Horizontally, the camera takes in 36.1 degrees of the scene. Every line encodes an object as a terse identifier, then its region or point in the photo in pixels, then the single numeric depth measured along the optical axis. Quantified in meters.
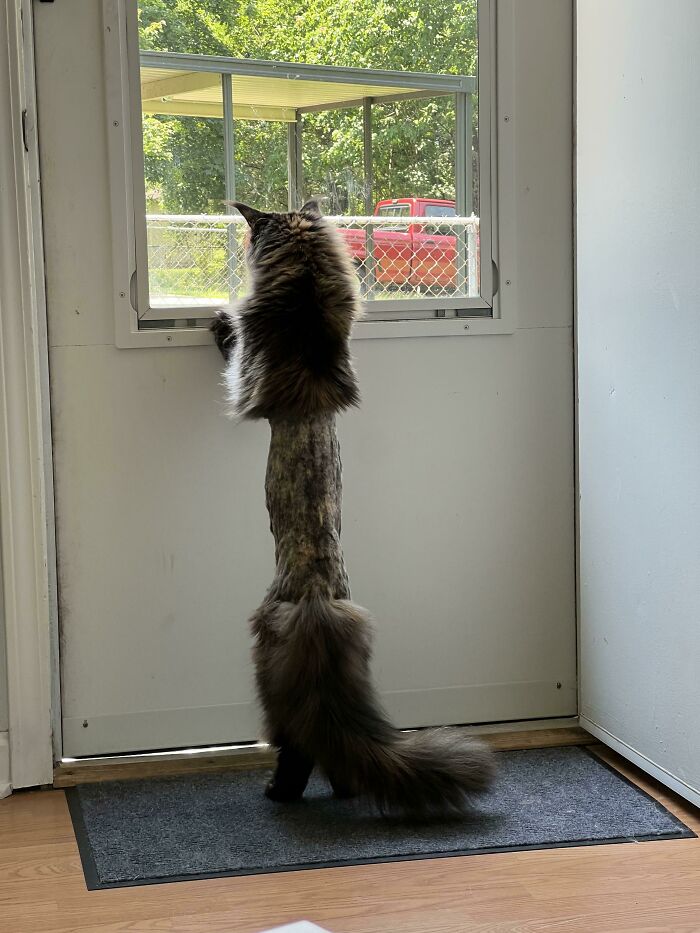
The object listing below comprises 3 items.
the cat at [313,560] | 2.11
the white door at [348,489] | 2.47
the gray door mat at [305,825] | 2.02
